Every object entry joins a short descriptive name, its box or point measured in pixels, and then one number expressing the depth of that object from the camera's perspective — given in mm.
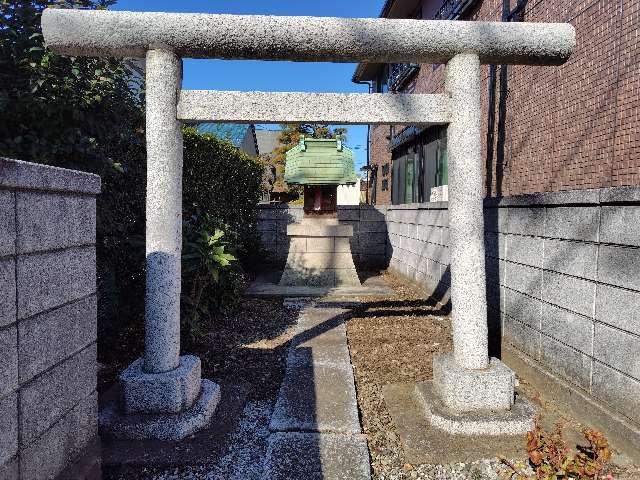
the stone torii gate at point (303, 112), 3178
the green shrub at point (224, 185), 6746
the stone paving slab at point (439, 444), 2844
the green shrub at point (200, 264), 4988
